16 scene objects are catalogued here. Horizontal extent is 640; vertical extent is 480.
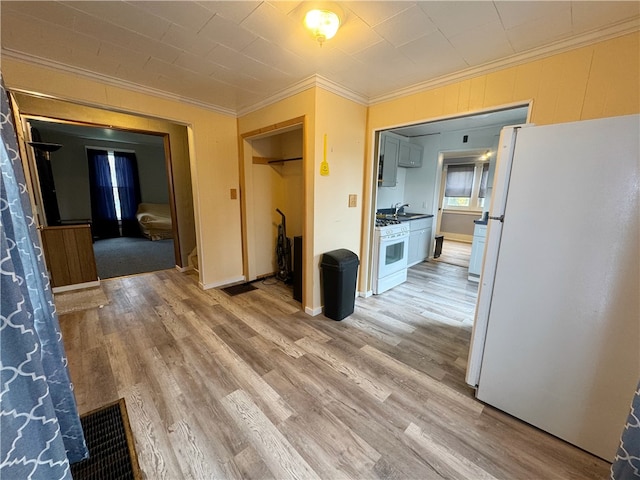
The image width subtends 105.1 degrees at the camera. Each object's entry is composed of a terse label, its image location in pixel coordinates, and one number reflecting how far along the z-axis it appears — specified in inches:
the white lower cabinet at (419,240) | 181.0
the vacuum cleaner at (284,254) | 152.6
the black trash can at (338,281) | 104.7
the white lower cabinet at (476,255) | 154.3
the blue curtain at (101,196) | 248.7
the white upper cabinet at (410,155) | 179.6
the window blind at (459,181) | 261.8
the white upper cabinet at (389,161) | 159.6
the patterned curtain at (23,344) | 29.9
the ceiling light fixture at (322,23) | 58.3
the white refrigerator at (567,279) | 46.8
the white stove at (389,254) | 130.6
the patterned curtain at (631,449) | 35.0
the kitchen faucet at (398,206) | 202.7
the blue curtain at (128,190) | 265.0
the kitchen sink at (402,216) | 177.4
